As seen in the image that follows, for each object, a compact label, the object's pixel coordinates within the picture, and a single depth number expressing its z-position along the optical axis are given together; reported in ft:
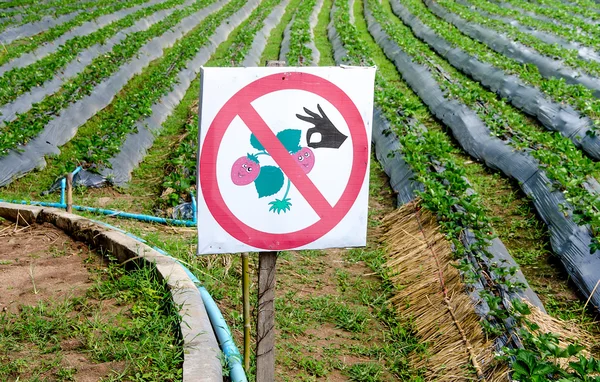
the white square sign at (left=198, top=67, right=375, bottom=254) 8.59
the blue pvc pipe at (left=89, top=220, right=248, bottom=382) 10.18
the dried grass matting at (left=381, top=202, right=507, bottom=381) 12.88
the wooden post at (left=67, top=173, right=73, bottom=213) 17.25
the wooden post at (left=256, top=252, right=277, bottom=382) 9.29
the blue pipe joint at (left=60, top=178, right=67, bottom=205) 20.75
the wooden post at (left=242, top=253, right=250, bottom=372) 9.87
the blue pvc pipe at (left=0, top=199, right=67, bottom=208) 19.15
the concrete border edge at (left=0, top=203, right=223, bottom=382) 9.80
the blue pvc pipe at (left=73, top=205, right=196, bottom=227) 19.60
